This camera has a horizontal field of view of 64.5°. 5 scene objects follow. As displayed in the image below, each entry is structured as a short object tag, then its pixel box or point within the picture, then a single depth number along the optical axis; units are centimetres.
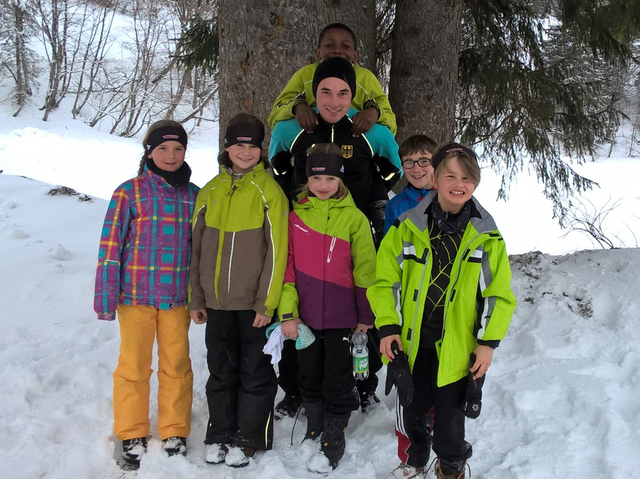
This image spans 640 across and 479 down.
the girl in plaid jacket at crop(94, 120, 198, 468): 284
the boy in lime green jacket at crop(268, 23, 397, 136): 308
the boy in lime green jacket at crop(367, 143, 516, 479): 230
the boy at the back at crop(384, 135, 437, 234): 303
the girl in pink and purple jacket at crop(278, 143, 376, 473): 283
